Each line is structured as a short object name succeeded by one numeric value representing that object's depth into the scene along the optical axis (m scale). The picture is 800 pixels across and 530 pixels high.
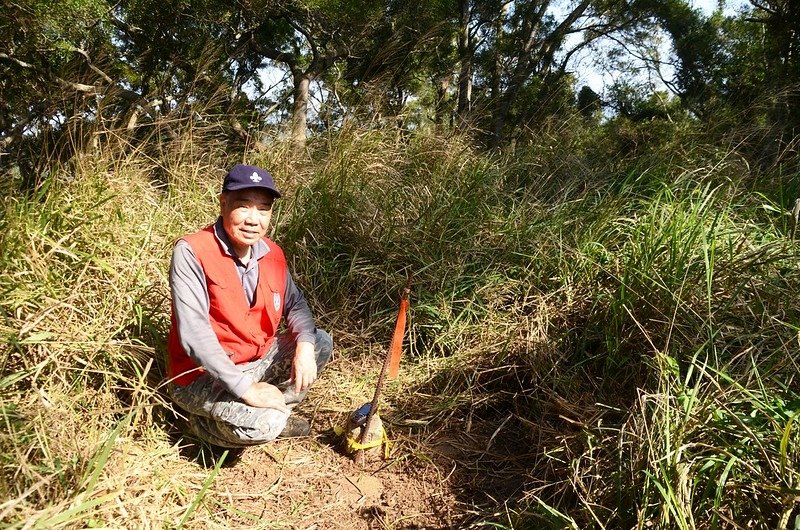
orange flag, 1.92
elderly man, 1.74
